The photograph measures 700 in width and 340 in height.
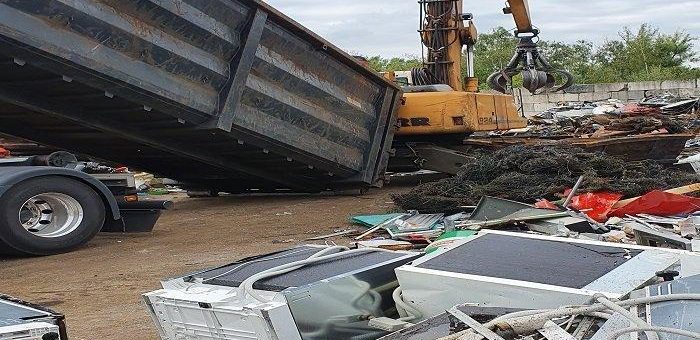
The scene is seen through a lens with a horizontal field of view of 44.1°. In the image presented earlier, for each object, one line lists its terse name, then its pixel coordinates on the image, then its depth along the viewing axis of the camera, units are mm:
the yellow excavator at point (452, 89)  10477
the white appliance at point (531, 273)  2980
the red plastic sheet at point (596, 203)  7126
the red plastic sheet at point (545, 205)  7289
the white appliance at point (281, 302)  3152
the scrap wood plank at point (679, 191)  7027
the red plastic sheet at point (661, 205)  6668
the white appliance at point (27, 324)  2842
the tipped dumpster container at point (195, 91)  6605
